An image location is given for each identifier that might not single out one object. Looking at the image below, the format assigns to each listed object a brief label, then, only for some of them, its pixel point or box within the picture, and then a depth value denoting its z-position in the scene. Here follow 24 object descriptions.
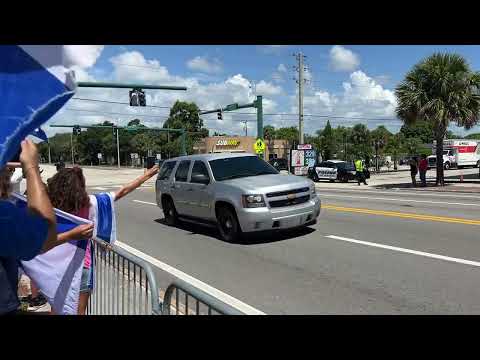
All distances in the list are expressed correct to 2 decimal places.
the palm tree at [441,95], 23.64
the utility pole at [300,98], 39.91
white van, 51.09
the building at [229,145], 75.00
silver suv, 8.77
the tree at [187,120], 99.06
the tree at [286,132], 125.85
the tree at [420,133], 112.41
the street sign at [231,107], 33.30
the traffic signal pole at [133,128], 42.66
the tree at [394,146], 55.58
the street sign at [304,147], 36.50
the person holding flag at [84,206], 3.88
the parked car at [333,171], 32.47
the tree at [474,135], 128.25
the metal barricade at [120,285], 3.69
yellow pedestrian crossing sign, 33.25
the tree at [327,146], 68.38
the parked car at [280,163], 50.43
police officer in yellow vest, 28.94
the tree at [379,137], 53.62
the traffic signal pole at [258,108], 32.00
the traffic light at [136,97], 26.34
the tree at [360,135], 66.35
